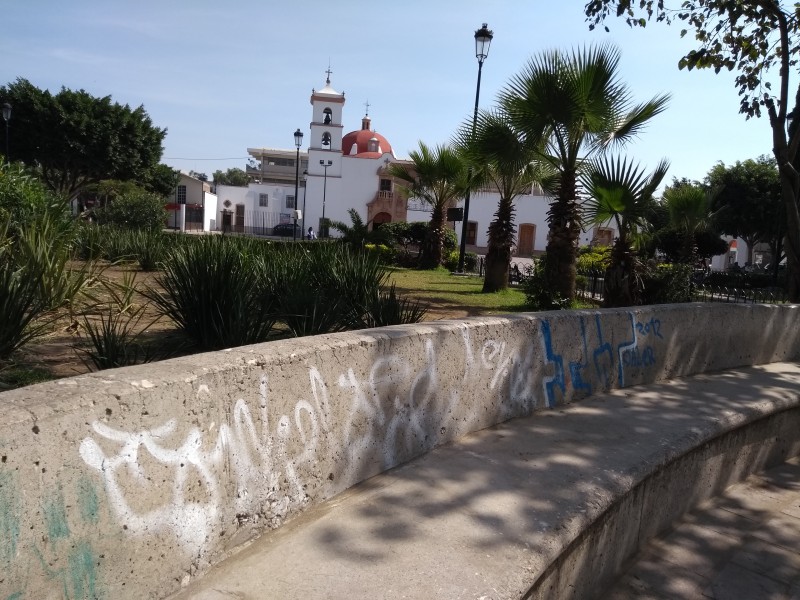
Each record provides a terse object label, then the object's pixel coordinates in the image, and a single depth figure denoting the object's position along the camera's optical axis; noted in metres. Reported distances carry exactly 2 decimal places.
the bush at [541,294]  10.96
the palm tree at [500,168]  10.87
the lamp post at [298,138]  34.73
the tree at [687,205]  16.91
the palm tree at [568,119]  9.73
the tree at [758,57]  9.59
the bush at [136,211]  25.30
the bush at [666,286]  11.84
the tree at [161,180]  41.94
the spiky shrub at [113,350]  4.36
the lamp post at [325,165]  50.53
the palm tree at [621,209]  9.13
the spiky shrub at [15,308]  4.44
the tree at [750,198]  33.47
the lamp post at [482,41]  18.14
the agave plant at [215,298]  5.11
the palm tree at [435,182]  19.64
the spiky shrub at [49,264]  5.45
